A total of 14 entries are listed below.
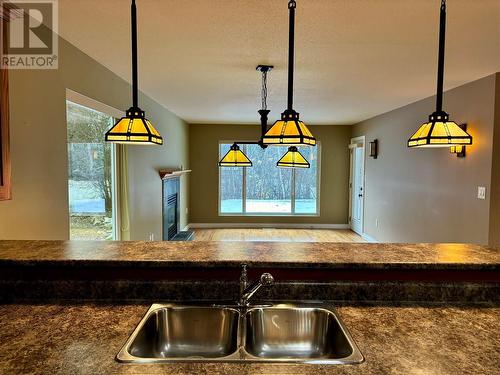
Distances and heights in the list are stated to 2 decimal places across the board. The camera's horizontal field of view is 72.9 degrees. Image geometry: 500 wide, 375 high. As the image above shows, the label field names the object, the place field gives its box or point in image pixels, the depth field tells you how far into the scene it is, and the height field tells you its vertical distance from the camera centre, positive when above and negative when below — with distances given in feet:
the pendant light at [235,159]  13.79 +0.58
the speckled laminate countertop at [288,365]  3.43 -1.96
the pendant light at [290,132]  6.01 +0.76
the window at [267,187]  27.09 -1.12
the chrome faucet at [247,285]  4.49 -1.57
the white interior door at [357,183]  24.22 -0.71
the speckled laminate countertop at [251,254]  5.14 -1.32
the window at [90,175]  9.74 -0.10
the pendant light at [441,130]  5.11 +0.68
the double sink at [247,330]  4.73 -2.24
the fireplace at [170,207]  19.01 -2.13
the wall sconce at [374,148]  21.45 +1.63
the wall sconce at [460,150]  13.09 +0.96
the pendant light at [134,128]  5.42 +0.71
